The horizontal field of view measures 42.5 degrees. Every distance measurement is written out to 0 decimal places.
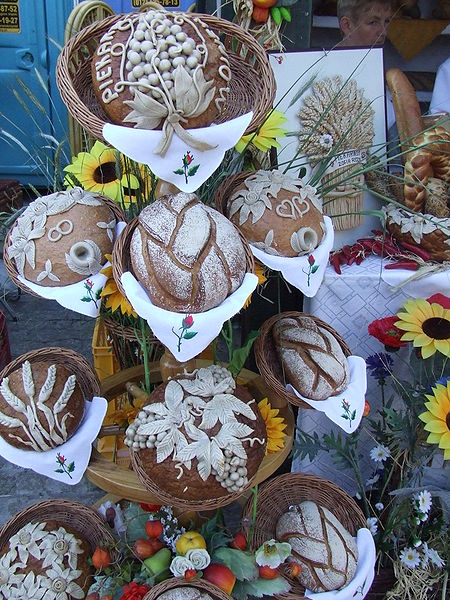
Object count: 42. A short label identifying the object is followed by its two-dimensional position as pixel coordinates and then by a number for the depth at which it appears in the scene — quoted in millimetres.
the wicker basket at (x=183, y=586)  1118
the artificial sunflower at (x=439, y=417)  1348
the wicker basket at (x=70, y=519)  1387
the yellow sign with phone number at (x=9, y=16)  3578
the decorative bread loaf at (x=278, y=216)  1130
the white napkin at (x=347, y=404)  1217
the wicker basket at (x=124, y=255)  1006
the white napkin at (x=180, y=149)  943
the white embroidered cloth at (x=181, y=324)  928
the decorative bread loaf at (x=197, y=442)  1044
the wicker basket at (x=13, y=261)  1104
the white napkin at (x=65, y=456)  1112
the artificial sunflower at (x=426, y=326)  1467
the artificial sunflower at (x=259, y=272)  1163
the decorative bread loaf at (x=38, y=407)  1100
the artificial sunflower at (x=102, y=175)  1385
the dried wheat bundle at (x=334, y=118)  1855
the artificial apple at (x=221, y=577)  1169
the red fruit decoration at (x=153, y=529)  1255
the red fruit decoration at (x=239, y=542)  1278
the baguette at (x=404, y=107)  1776
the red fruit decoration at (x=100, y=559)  1267
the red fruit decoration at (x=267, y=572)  1229
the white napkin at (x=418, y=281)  1708
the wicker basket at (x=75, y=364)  1308
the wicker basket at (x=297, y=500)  1439
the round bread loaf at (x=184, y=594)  1115
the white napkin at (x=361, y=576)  1260
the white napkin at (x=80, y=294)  1059
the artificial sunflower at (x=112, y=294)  1096
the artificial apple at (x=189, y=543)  1194
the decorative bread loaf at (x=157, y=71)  949
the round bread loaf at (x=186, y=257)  972
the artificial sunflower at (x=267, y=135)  1351
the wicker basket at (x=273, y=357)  1271
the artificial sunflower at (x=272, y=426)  1302
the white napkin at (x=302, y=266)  1106
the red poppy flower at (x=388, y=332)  1576
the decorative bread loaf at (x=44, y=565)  1241
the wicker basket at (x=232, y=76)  1006
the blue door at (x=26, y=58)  3588
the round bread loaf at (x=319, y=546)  1279
